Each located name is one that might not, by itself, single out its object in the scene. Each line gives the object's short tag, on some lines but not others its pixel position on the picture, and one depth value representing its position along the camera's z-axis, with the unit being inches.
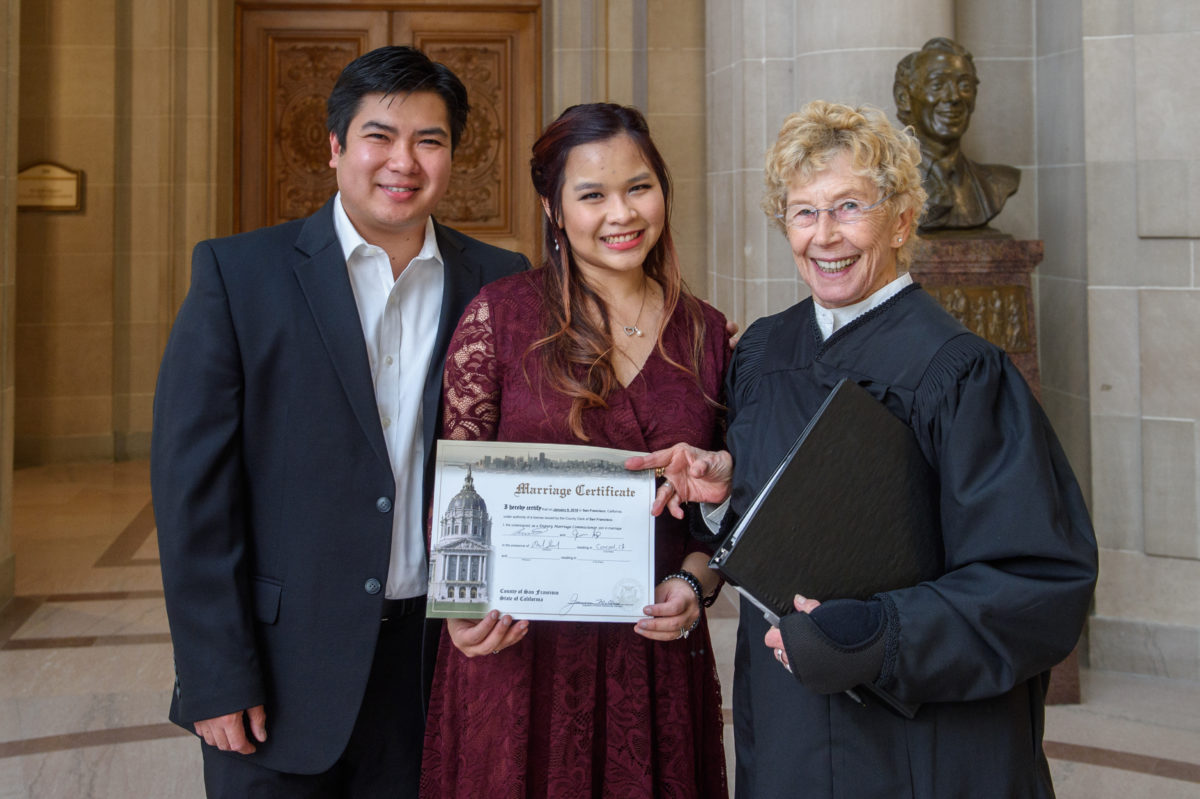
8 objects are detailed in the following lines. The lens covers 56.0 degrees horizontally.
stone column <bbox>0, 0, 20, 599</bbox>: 194.1
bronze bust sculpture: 169.5
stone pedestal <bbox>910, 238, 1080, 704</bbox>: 165.9
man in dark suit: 77.0
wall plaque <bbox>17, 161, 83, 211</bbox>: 327.0
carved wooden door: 331.6
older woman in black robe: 60.4
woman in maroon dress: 78.5
